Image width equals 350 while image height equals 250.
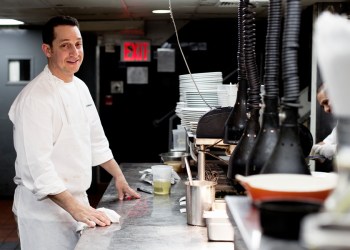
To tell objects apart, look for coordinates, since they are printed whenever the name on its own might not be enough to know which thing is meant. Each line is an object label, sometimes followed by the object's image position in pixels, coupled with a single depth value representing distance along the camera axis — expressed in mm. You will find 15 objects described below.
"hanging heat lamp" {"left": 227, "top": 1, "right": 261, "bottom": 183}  2027
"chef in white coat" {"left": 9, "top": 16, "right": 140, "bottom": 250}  3023
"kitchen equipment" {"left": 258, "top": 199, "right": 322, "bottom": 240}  965
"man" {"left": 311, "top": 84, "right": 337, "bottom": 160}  4290
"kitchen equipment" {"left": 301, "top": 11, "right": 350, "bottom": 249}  779
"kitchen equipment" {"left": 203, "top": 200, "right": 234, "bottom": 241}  2549
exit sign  9734
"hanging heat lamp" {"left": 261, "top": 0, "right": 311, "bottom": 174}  1394
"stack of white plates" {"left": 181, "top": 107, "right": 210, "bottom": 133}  3699
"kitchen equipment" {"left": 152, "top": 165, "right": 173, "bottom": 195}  3746
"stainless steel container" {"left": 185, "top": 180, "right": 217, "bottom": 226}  2809
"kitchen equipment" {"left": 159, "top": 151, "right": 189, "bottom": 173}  4852
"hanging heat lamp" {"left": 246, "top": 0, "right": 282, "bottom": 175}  1667
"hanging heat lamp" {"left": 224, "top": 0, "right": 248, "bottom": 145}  2371
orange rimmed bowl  1152
